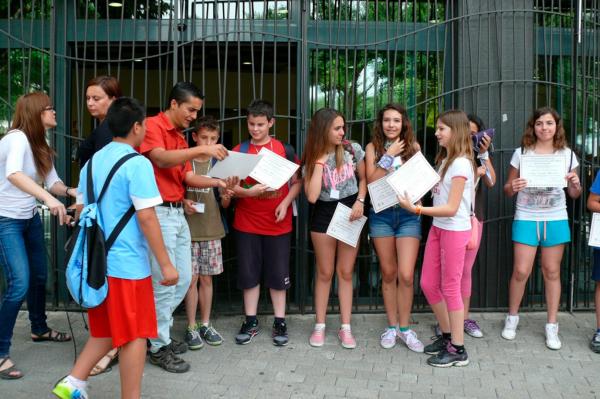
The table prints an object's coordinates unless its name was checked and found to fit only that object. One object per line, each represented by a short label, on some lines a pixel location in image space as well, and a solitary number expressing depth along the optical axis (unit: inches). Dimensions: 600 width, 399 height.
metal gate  222.5
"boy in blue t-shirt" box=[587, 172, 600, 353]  190.9
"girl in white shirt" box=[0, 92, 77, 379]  165.0
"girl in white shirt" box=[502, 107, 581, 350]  193.9
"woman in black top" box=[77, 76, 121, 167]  166.2
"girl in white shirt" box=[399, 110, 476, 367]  171.3
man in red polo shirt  164.7
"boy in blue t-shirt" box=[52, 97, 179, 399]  131.4
